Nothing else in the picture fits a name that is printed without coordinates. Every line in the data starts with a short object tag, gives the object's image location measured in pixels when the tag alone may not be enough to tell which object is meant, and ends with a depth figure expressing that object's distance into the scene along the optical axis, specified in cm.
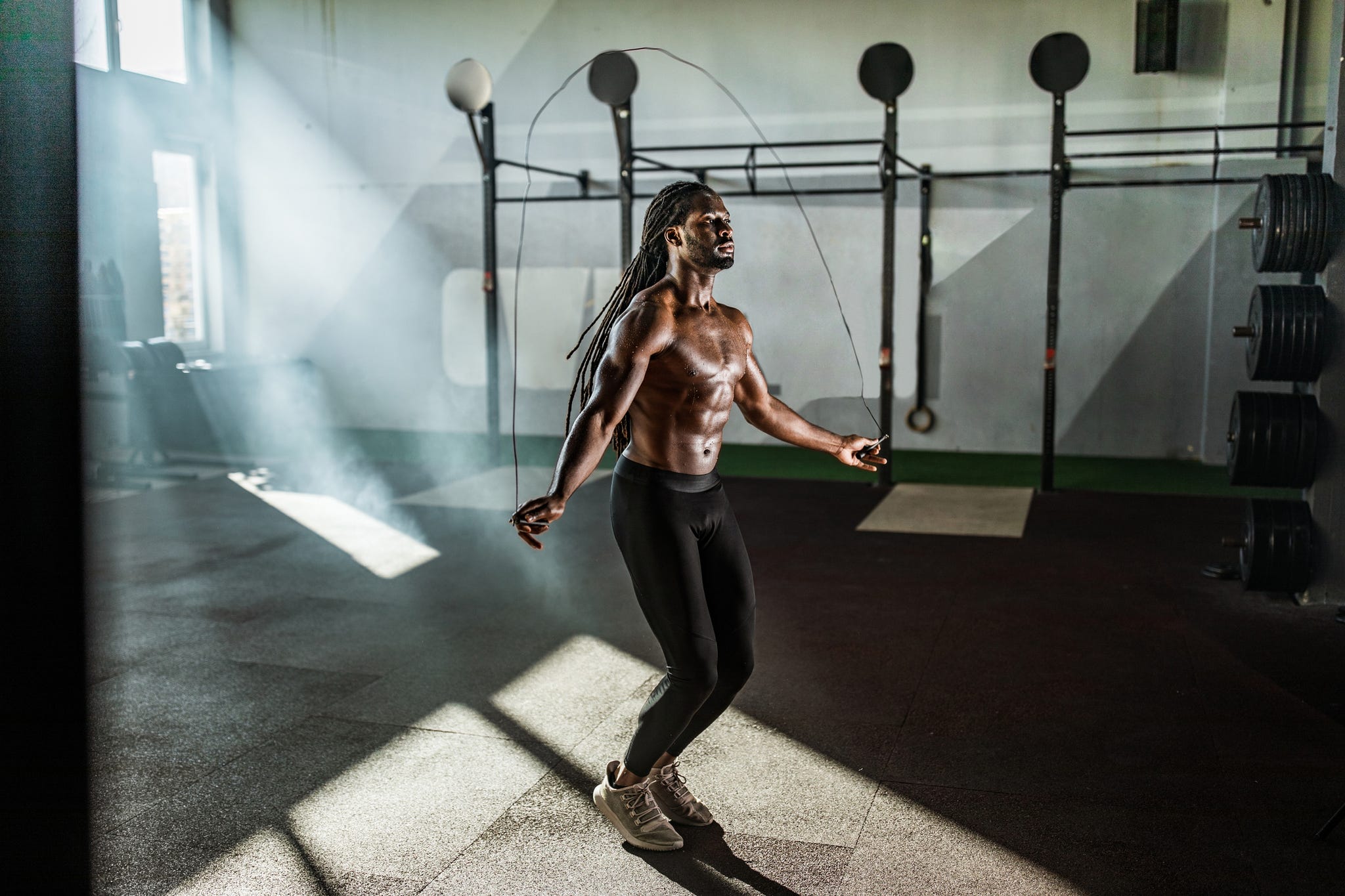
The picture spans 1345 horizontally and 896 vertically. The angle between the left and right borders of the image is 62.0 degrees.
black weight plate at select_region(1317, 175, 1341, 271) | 440
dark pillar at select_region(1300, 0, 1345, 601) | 448
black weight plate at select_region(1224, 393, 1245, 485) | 464
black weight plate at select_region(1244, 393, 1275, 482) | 455
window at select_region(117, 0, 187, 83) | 922
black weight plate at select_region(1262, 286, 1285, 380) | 448
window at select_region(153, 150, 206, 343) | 985
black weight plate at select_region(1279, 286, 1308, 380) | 447
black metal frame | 685
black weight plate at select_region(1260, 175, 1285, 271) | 449
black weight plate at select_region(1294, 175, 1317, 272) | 443
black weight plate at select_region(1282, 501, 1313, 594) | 456
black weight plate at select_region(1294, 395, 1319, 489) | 451
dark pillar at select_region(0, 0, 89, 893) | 87
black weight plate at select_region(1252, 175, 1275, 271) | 455
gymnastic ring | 900
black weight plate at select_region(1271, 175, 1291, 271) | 447
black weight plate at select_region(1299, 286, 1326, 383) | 445
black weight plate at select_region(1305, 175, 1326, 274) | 441
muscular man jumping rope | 241
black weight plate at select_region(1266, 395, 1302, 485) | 452
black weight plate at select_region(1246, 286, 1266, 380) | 453
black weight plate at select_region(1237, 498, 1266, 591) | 460
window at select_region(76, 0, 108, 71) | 850
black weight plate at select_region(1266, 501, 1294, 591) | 457
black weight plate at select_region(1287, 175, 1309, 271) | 444
